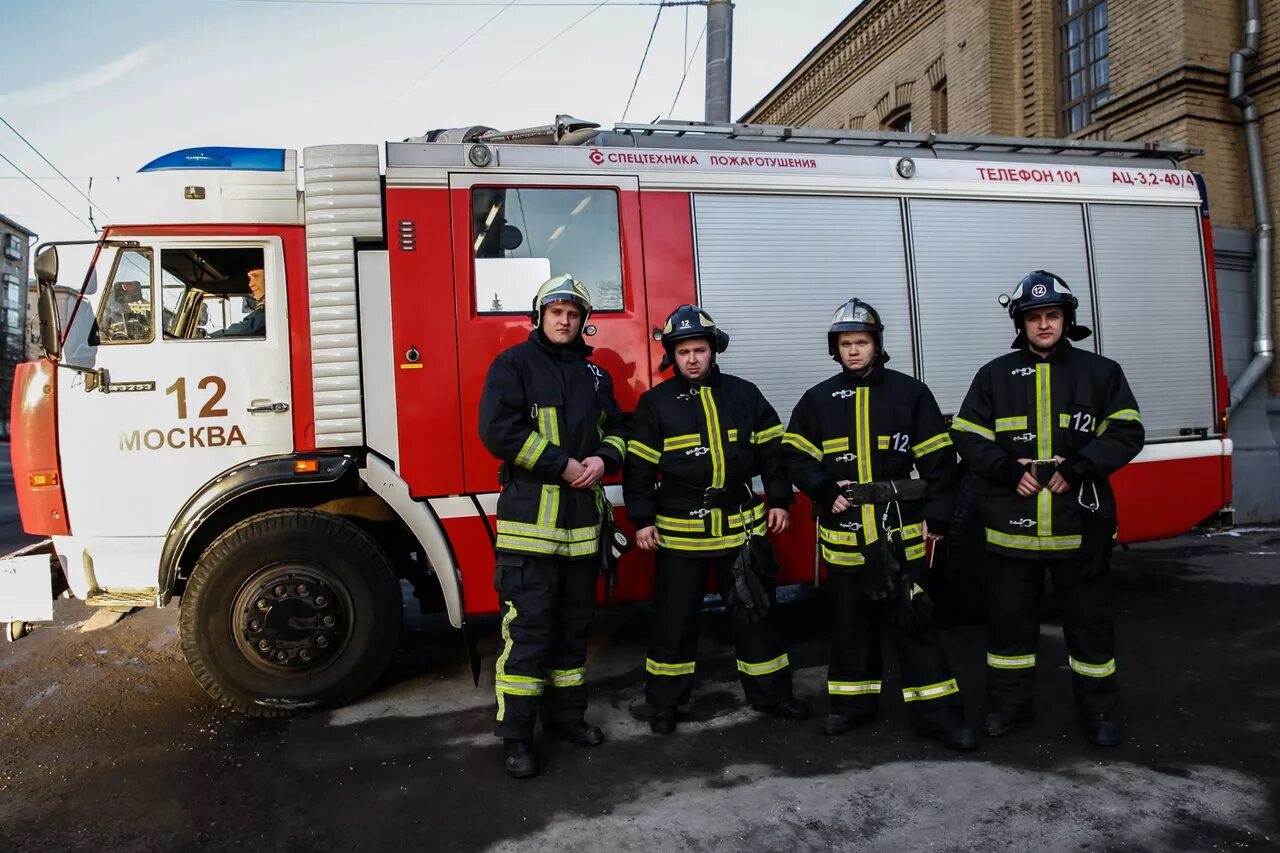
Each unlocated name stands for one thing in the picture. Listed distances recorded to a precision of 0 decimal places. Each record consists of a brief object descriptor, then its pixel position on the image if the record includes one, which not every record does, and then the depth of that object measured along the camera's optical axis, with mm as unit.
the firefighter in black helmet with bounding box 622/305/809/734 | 3912
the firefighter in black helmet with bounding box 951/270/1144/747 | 3697
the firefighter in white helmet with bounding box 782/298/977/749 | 3746
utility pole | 8523
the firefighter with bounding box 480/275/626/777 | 3613
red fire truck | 4184
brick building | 8961
